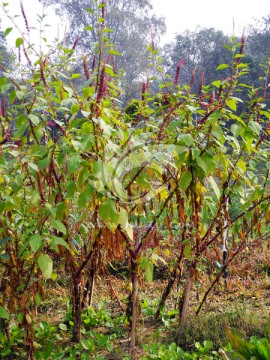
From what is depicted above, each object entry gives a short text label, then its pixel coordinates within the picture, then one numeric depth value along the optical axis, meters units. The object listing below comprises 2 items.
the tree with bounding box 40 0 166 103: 25.55
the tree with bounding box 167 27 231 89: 22.20
